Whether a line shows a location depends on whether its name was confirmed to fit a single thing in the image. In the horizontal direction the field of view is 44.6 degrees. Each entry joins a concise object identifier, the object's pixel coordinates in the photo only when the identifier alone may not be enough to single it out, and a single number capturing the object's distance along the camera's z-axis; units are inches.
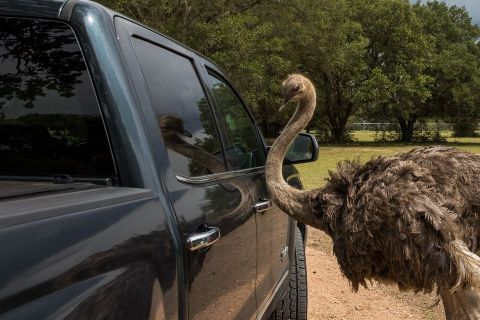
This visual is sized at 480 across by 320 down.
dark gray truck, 50.0
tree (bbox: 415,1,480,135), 1378.0
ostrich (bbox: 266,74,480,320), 103.5
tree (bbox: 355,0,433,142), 1245.3
